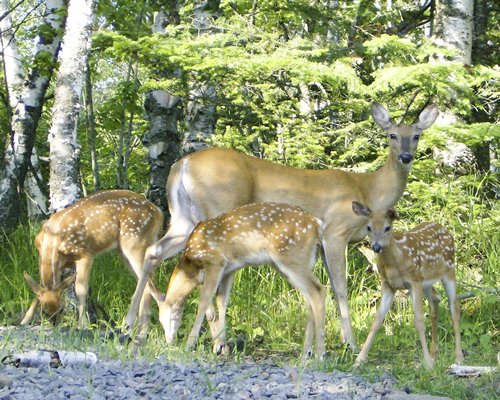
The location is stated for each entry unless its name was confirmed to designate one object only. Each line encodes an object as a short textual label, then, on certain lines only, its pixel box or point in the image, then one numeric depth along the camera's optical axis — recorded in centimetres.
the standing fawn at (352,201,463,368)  1557
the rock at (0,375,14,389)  966
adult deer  1789
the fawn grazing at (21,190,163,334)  1758
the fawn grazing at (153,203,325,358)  1531
